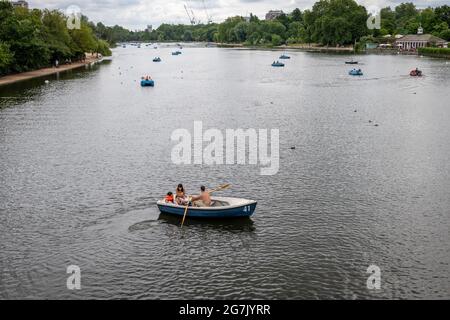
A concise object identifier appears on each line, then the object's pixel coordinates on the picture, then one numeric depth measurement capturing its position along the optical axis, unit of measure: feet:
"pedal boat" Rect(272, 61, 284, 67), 552.33
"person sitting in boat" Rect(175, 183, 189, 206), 114.01
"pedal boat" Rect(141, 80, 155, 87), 371.56
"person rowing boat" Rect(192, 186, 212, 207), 112.57
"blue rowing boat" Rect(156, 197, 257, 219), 109.81
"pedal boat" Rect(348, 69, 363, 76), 435.53
